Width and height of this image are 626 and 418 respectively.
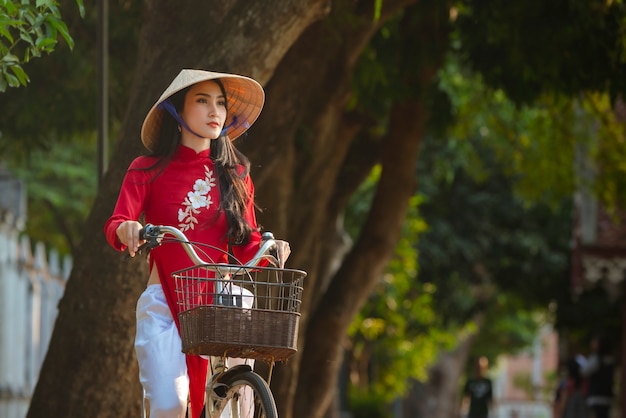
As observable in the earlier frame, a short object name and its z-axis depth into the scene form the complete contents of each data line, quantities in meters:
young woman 11.76
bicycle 10.74
